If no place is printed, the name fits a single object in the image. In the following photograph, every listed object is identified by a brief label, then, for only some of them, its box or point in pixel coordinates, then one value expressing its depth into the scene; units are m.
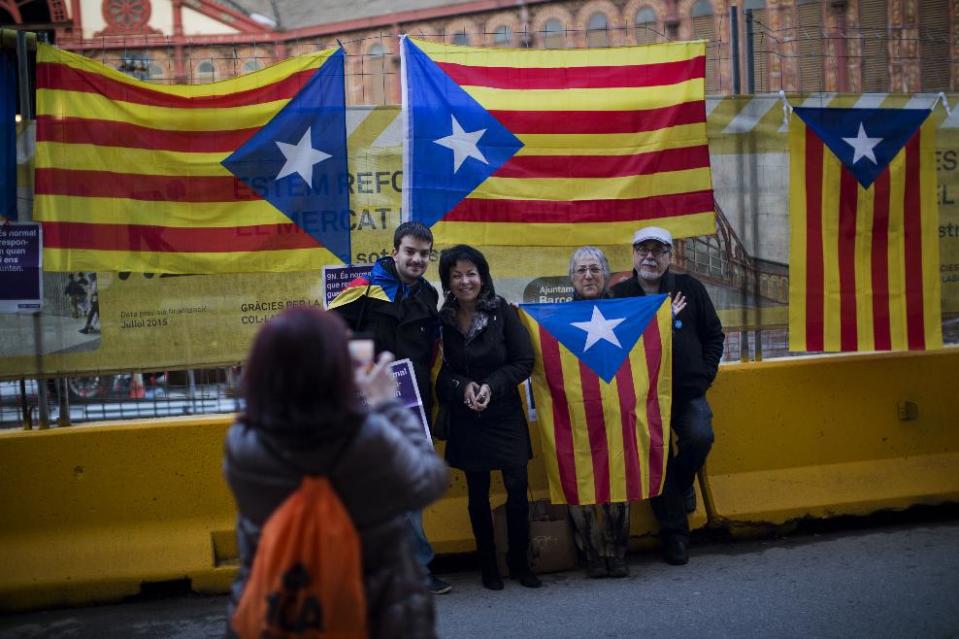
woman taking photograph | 2.33
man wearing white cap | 5.87
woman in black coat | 5.39
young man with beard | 5.25
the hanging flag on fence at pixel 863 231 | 6.57
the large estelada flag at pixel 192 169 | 5.71
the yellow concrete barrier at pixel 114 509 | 5.57
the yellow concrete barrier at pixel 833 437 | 6.35
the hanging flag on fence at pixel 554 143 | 6.17
